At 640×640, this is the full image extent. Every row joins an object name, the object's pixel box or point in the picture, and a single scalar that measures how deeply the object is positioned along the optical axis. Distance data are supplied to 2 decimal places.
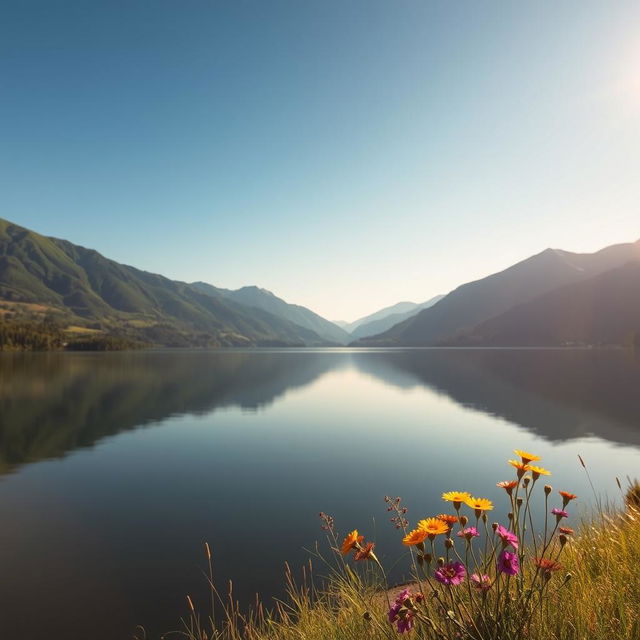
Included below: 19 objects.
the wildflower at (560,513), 3.49
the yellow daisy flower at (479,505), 3.15
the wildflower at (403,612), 3.17
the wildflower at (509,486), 3.56
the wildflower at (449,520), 3.33
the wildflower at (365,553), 3.45
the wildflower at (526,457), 3.69
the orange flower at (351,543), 3.49
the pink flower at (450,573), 3.40
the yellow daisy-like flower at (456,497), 3.43
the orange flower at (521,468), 3.55
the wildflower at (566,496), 3.39
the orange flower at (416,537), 3.16
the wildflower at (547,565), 3.58
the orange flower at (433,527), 3.21
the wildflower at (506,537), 3.41
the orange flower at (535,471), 3.34
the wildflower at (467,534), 3.45
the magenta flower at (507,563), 3.42
